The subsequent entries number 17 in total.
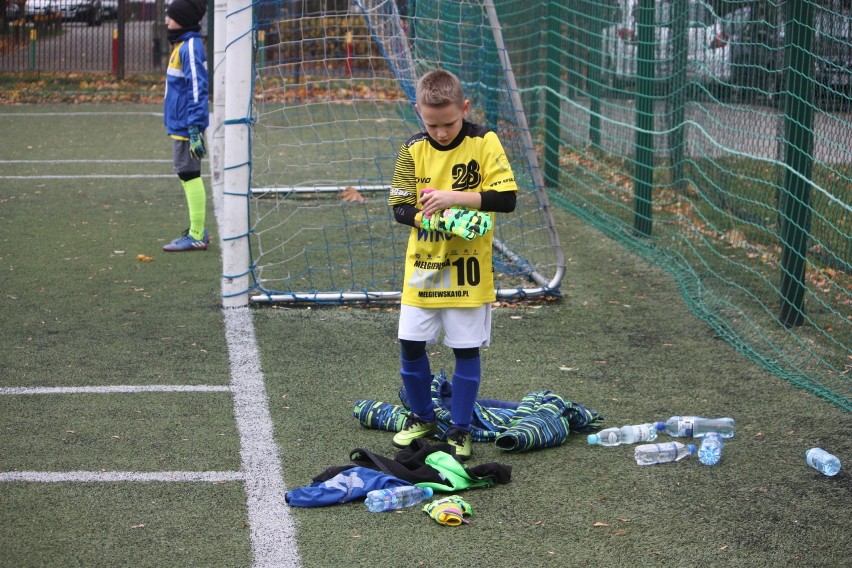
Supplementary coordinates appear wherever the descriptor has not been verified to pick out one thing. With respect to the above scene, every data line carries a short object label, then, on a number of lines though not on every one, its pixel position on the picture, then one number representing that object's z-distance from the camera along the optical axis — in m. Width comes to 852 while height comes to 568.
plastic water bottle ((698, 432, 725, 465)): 4.48
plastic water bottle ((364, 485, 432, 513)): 4.01
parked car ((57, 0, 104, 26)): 21.66
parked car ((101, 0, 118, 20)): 21.92
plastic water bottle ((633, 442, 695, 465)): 4.50
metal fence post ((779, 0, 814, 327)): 6.18
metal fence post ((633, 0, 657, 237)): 9.09
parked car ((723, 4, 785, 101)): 6.88
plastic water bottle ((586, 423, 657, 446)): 4.72
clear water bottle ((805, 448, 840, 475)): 4.35
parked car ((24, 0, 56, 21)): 21.59
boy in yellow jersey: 4.37
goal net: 6.87
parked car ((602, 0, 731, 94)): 7.79
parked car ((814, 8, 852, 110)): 5.91
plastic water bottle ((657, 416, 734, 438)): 4.80
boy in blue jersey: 8.10
